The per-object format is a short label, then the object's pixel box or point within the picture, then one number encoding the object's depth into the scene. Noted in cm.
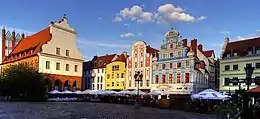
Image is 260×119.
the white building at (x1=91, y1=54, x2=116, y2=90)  4645
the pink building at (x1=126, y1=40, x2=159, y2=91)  3989
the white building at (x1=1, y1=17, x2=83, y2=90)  3959
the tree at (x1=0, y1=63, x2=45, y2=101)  3234
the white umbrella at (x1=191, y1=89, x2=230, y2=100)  1832
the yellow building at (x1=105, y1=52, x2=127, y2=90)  4338
